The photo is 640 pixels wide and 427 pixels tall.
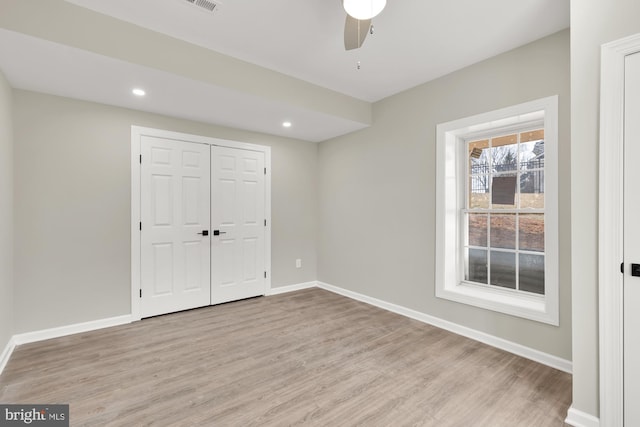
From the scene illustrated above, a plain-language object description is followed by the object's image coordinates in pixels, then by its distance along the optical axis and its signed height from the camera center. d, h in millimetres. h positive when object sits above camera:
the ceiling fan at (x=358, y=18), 1688 +1195
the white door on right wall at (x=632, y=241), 1568 -141
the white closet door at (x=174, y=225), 3500 -147
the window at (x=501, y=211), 2490 +37
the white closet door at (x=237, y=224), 4012 -150
